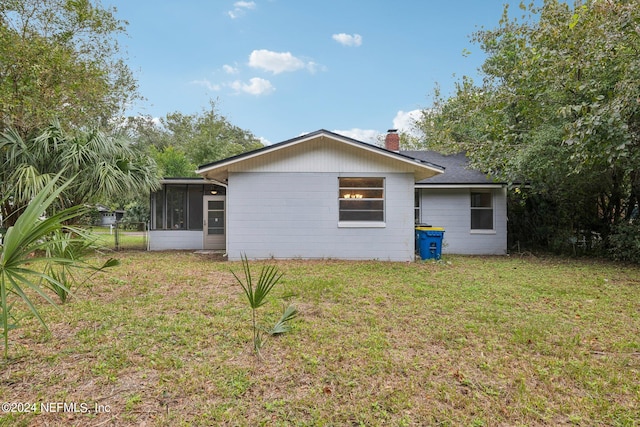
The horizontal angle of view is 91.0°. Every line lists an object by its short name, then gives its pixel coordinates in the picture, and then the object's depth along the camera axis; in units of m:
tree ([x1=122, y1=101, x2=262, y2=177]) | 23.67
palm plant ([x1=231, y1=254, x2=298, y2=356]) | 3.02
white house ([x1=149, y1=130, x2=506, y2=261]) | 8.99
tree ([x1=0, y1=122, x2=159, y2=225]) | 7.14
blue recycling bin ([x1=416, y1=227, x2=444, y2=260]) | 9.27
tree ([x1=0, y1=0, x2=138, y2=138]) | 7.83
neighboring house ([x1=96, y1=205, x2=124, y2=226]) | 34.53
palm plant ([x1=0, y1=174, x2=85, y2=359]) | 2.03
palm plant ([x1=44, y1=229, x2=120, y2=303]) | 3.90
